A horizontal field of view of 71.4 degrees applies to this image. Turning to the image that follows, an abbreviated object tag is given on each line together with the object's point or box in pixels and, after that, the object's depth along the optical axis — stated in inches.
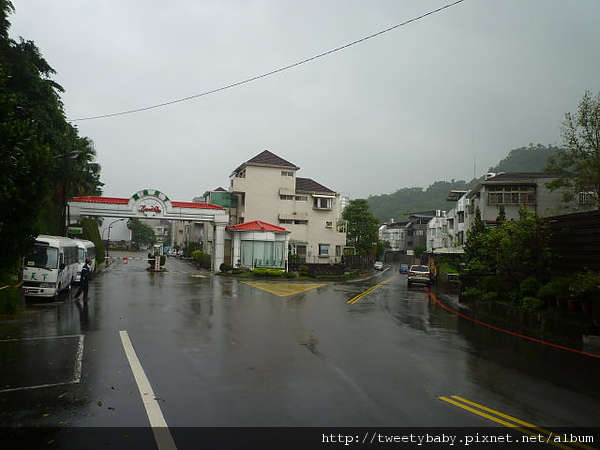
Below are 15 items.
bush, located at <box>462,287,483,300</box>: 726.5
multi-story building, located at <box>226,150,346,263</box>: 1908.2
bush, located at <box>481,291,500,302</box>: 669.2
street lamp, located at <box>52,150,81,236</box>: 1349.7
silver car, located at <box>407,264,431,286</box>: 1266.0
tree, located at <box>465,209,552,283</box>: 576.7
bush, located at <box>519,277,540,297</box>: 591.2
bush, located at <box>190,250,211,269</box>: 1950.1
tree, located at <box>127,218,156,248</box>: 4392.2
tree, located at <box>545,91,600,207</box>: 826.8
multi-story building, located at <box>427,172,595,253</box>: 1637.6
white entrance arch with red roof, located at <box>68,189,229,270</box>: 1528.1
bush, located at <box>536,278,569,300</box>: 496.7
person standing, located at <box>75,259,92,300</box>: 707.8
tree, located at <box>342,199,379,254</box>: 2503.9
